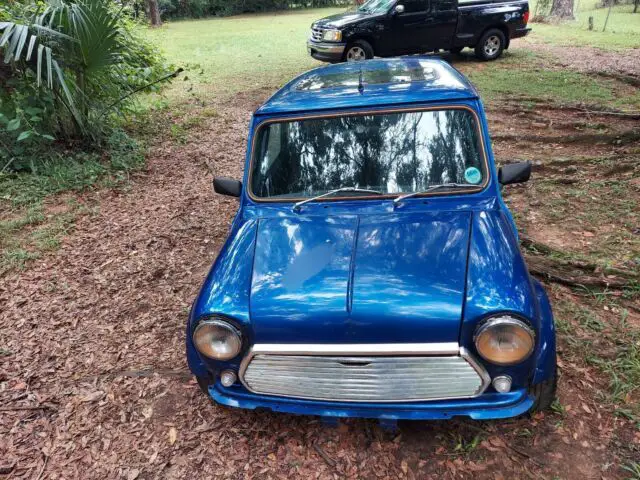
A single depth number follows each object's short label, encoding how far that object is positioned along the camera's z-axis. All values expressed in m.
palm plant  4.88
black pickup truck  9.82
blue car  1.99
